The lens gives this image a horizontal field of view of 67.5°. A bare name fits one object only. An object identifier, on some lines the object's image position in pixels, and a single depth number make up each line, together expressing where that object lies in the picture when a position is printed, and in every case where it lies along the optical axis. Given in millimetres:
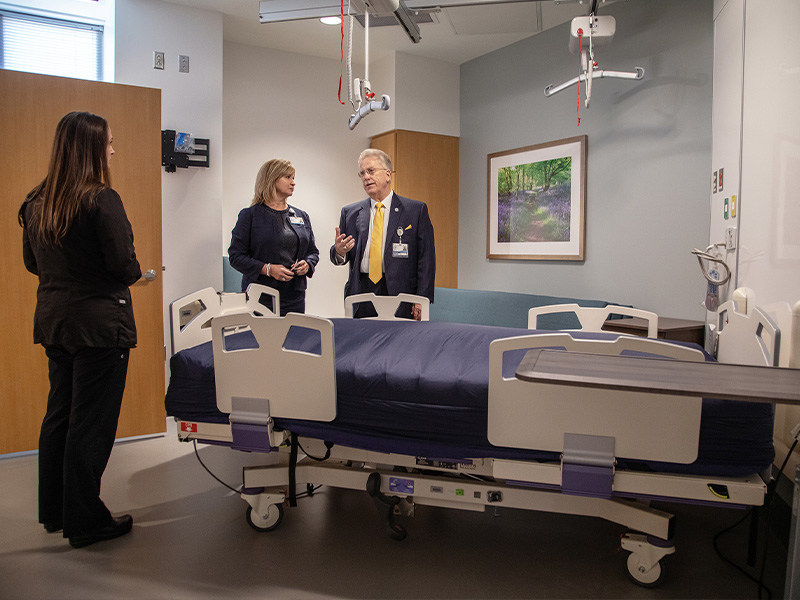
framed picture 4793
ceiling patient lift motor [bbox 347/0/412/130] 2934
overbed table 1283
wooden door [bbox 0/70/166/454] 3357
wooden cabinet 5621
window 4426
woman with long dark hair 2213
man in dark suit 3514
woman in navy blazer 3717
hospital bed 1791
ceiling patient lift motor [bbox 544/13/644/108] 3635
